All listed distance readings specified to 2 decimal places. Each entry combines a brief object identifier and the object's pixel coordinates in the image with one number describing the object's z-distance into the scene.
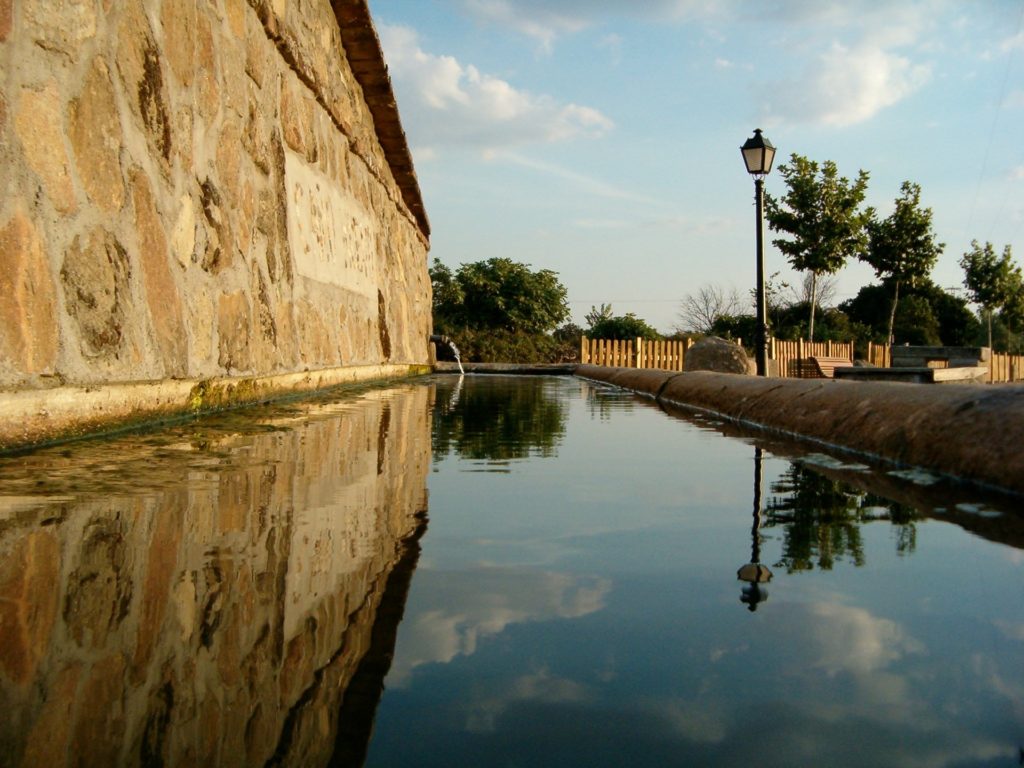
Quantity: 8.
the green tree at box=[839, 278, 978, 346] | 42.47
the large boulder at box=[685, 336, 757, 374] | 14.97
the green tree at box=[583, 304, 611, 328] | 50.72
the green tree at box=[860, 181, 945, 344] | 35.62
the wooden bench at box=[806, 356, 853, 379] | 16.27
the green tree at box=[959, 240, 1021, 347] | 38.59
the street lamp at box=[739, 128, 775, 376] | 10.70
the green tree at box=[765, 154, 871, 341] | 33.59
